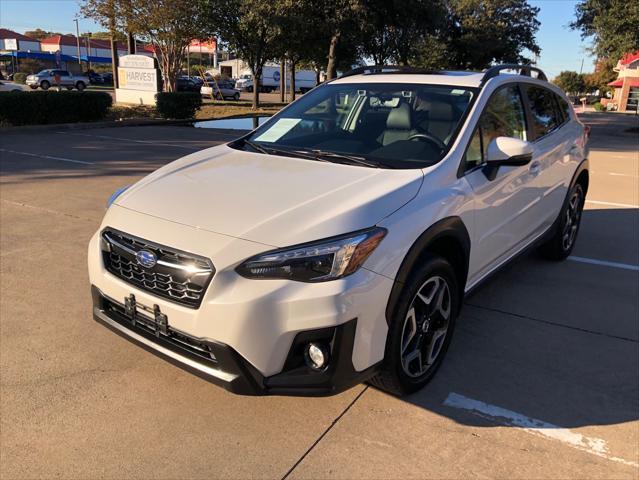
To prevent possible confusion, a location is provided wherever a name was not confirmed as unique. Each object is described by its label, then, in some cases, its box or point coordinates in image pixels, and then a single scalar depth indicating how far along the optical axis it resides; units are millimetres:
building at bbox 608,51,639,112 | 52219
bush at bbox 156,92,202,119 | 20780
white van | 59875
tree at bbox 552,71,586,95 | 87000
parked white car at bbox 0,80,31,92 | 24898
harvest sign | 24875
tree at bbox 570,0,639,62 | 19969
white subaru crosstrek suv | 2424
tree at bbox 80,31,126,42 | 25703
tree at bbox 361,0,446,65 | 19562
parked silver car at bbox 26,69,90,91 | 42625
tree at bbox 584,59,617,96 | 70250
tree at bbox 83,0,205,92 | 23375
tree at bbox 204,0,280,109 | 21000
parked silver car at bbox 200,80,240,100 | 39844
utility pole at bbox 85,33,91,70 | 77875
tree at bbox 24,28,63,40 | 108575
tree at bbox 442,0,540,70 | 38250
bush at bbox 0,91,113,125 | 15188
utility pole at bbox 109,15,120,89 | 24758
